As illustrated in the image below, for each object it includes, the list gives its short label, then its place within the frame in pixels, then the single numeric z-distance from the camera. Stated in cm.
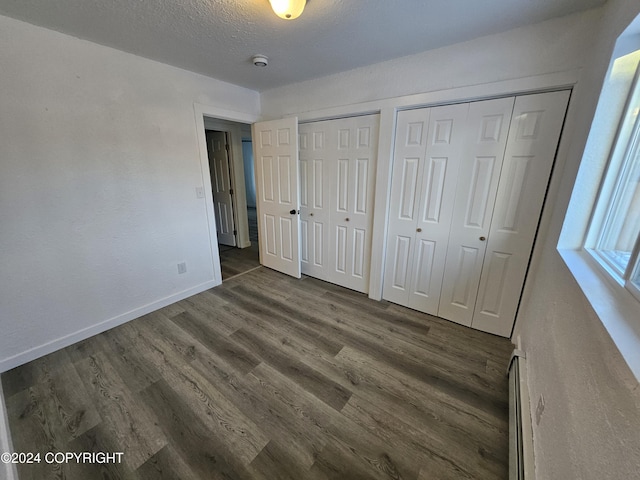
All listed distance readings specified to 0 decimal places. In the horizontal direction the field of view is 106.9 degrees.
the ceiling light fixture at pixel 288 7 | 122
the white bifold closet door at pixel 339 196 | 241
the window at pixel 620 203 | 95
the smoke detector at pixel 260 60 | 201
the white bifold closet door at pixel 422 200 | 195
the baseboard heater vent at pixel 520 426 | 99
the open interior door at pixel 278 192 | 274
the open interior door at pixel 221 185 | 400
